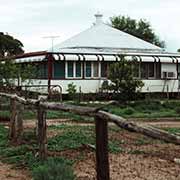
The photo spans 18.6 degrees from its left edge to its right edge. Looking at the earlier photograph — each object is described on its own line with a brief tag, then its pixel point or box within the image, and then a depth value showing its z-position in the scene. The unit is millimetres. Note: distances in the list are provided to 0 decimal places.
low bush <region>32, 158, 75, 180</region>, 7093
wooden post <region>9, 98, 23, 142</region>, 12489
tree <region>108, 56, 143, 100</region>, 28125
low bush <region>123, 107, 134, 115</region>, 22022
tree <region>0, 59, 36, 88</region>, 24906
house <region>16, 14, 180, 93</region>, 31844
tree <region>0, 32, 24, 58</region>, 56300
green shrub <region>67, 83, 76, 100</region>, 29875
